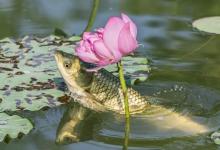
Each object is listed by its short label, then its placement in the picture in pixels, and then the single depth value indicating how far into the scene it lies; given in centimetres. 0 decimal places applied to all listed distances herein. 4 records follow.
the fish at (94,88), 664
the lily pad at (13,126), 587
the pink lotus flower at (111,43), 507
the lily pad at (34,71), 657
